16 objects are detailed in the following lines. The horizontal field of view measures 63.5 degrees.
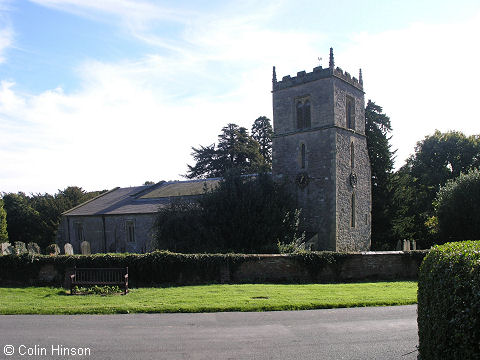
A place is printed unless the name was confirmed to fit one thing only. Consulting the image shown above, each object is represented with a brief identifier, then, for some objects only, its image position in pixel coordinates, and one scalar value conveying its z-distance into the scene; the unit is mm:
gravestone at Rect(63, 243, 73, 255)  22600
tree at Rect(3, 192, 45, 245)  45000
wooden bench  15406
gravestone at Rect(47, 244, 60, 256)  25358
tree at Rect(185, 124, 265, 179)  47938
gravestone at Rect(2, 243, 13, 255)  18566
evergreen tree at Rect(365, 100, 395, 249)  31325
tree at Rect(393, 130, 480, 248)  35344
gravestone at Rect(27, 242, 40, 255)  21428
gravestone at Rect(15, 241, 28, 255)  17734
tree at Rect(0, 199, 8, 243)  39906
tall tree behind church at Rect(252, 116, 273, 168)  54125
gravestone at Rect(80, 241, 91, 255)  26359
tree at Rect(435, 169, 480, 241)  26766
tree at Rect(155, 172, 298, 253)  21938
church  24219
